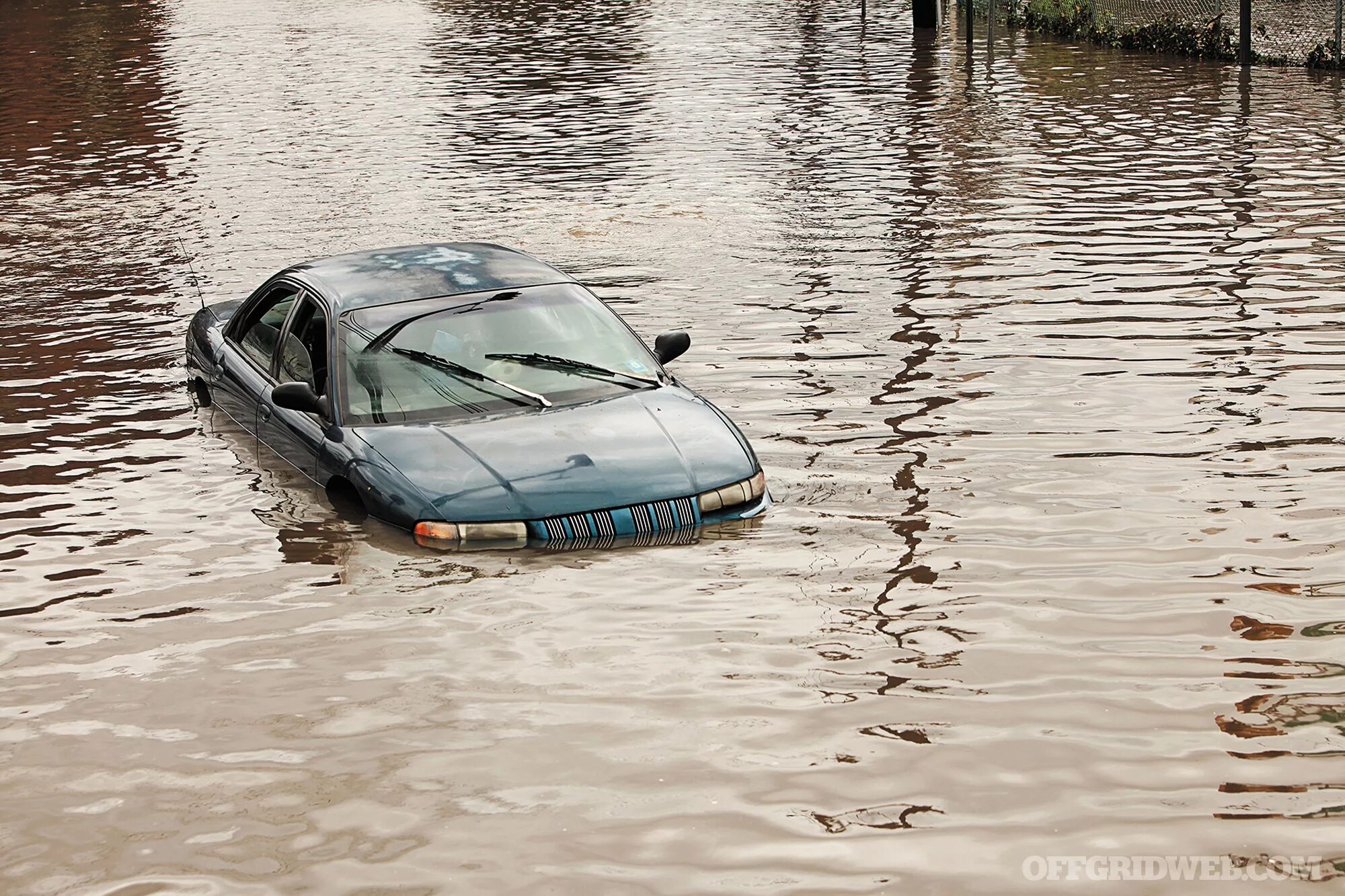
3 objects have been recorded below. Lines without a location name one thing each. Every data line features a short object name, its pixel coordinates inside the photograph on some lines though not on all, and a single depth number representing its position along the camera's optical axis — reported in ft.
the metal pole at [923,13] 123.95
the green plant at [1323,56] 84.99
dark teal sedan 24.66
